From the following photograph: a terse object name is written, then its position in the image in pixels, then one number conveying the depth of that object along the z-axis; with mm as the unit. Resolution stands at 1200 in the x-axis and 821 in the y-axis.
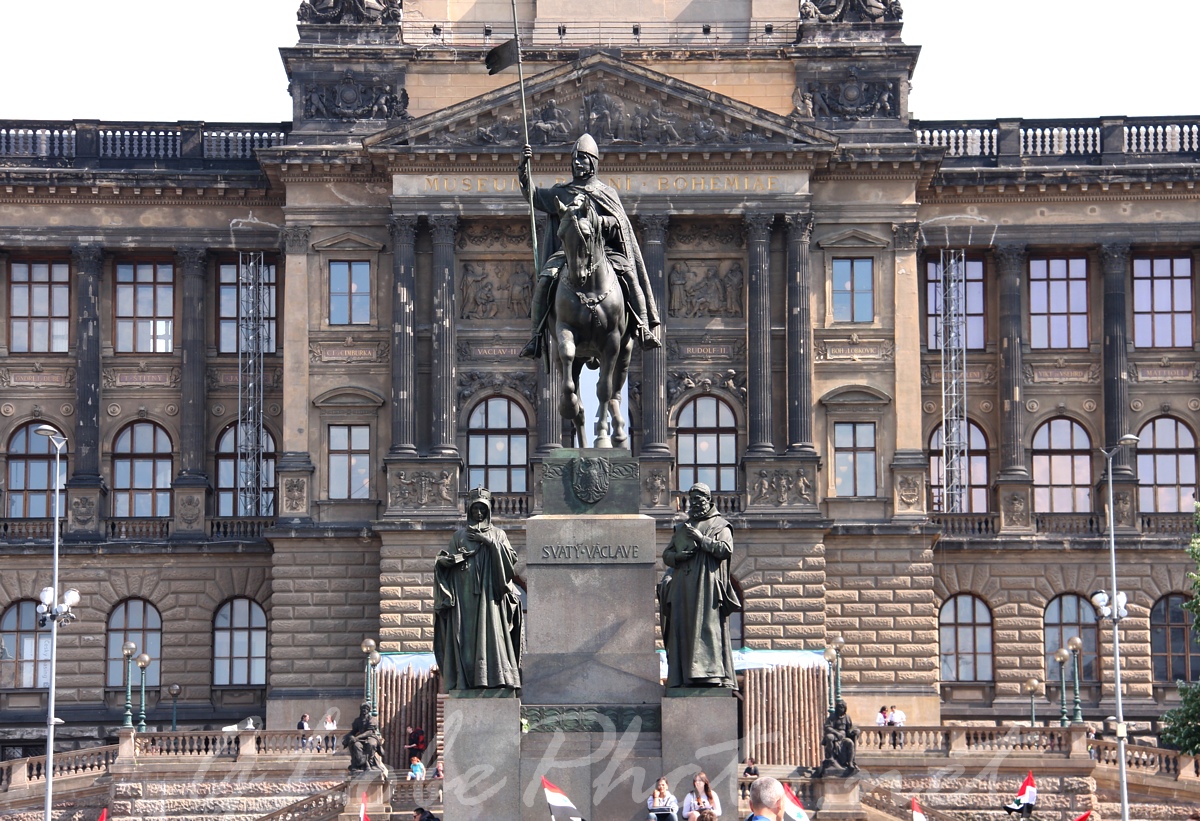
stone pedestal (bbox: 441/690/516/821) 25109
